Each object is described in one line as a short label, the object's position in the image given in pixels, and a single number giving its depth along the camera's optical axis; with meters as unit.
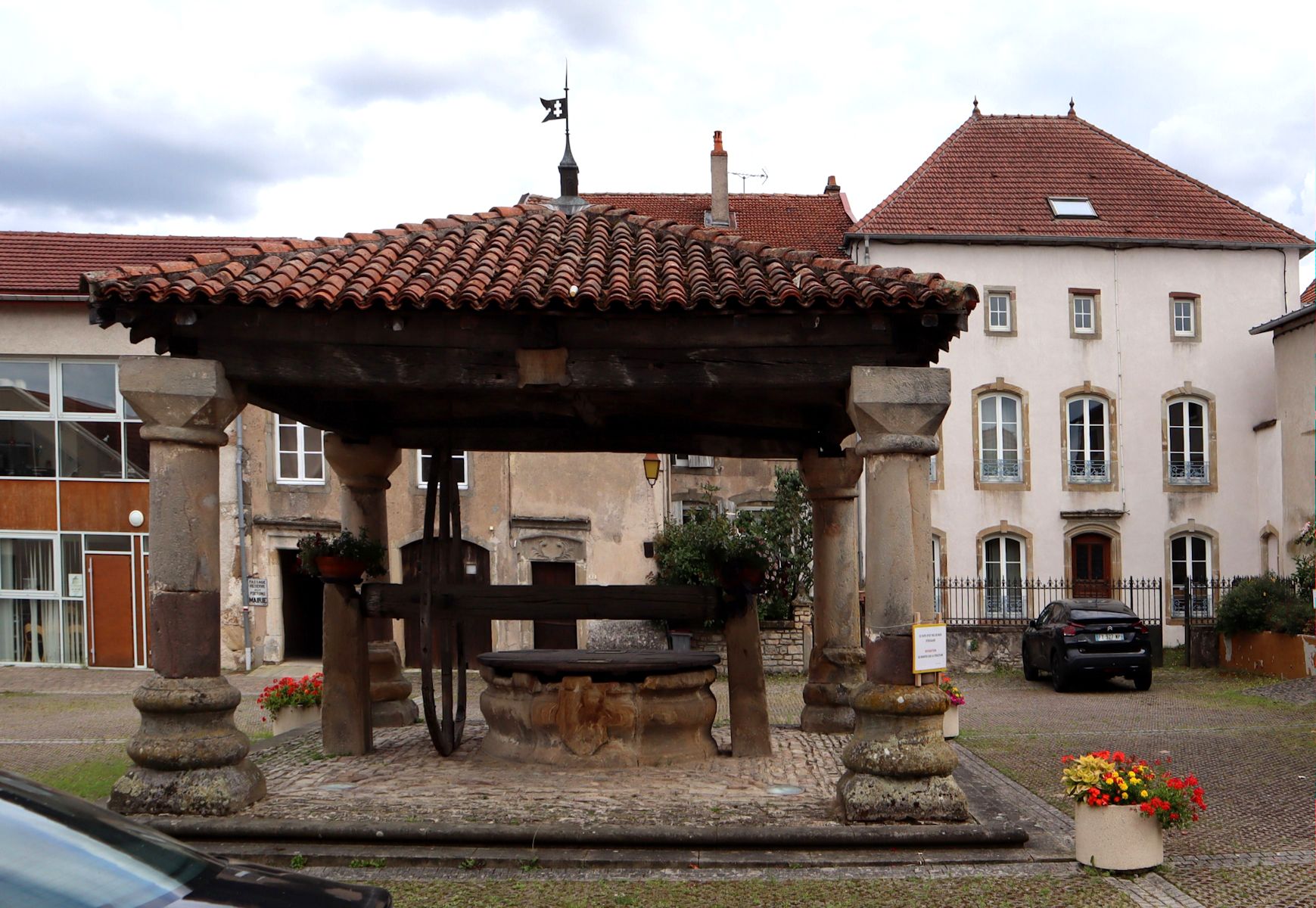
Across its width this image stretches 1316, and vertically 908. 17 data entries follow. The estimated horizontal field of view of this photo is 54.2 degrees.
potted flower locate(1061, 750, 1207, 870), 7.27
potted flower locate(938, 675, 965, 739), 12.27
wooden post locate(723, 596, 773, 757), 10.48
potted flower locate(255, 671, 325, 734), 12.73
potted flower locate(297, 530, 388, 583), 10.37
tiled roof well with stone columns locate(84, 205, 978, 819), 8.17
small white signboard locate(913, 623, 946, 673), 8.16
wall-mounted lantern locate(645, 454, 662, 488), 17.67
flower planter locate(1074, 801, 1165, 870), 7.28
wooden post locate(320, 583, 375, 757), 10.44
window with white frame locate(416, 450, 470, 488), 23.48
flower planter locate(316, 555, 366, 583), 10.34
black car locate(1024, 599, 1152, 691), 18.53
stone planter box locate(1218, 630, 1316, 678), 19.12
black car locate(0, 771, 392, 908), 3.00
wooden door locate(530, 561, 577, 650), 23.20
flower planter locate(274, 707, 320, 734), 12.77
